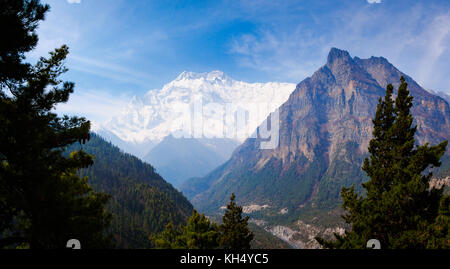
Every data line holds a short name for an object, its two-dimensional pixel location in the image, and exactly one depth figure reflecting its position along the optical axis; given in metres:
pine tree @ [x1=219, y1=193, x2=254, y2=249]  33.37
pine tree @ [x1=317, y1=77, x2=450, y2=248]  15.70
